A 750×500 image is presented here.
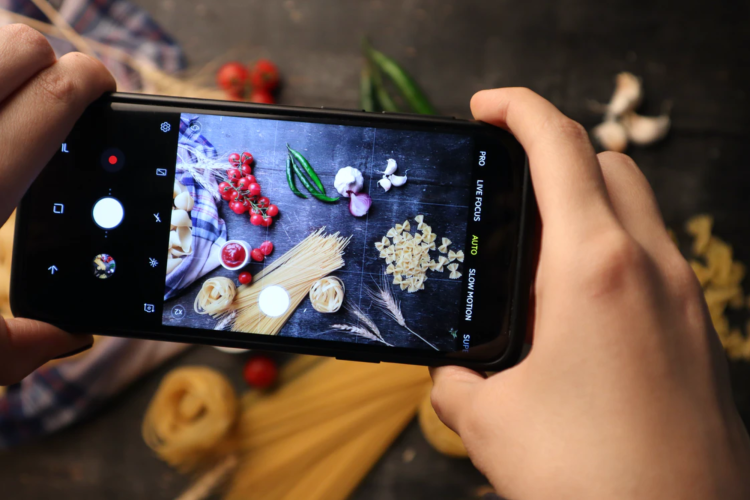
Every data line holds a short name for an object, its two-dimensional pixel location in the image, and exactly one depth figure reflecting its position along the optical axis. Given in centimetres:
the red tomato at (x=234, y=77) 34
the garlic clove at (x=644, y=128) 35
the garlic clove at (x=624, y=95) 35
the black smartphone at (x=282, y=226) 25
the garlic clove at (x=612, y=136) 35
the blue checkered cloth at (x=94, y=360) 34
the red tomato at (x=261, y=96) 35
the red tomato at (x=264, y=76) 35
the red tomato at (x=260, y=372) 34
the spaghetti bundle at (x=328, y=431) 35
